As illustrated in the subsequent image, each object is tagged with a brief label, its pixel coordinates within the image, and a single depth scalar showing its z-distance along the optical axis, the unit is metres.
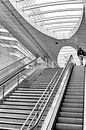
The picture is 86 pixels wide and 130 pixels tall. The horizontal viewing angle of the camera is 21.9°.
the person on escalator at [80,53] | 14.18
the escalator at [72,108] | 5.27
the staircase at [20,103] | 5.71
